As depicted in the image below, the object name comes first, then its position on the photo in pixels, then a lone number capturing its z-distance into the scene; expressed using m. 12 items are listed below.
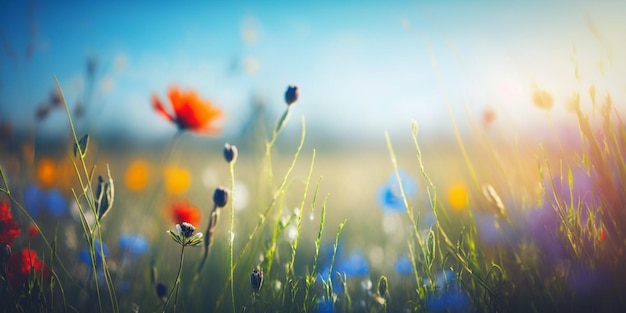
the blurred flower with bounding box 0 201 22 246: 0.79
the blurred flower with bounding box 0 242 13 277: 0.76
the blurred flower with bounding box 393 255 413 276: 0.96
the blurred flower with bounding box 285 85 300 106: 0.83
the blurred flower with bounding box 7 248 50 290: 0.80
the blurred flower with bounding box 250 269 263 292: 0.76
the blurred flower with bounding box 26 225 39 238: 0.85
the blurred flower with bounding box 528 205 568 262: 0.77
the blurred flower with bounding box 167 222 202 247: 0.73
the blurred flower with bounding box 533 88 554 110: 0.83
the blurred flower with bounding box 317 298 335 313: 0.77
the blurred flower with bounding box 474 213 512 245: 0.84
